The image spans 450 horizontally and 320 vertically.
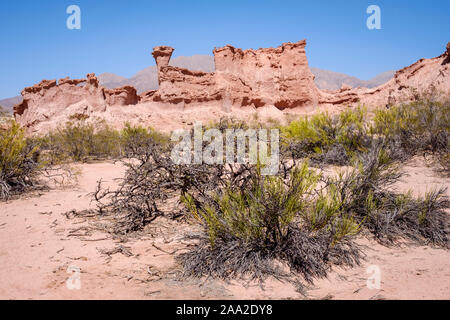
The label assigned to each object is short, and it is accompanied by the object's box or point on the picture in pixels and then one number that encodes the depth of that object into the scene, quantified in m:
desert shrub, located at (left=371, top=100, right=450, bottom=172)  7.13
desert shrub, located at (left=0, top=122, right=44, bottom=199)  5.24
